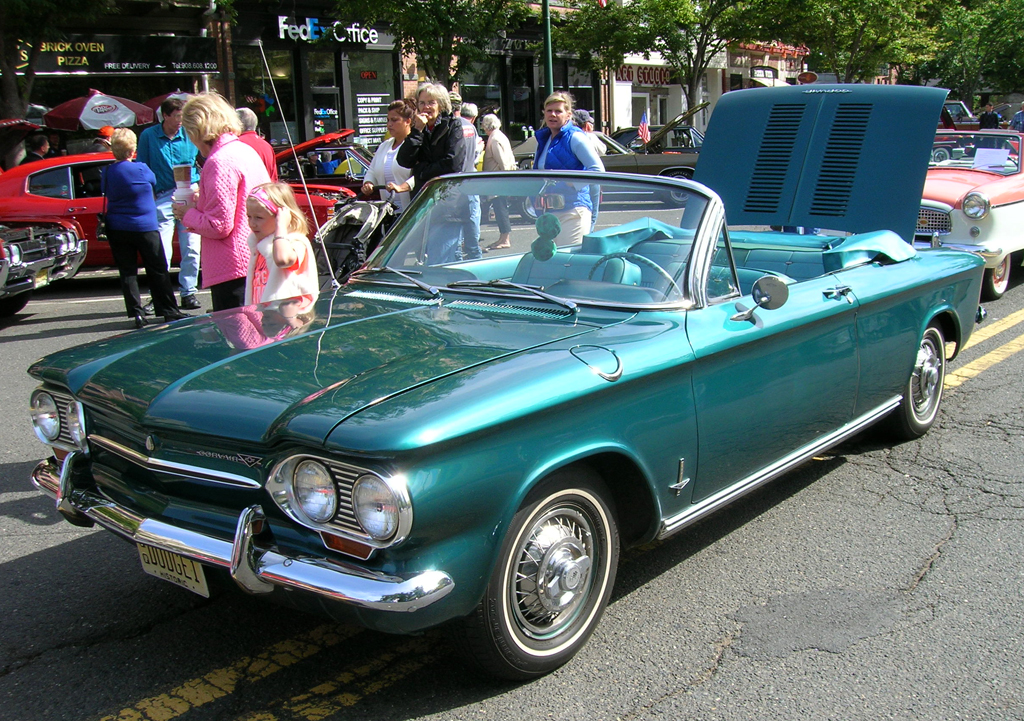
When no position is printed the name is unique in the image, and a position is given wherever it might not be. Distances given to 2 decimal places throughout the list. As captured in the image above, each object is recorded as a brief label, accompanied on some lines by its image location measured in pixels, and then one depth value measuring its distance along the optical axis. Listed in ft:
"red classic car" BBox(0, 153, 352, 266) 35.50
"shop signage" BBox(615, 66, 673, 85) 118.32
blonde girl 15.21
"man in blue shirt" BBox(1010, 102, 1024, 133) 71.67
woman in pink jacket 18.03
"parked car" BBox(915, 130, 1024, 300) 28.68
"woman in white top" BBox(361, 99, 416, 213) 26.58
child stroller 19.08
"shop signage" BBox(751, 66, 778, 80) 142.51
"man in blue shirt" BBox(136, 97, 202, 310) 29.30
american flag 69.95
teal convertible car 8.73
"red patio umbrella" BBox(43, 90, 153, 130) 53.57
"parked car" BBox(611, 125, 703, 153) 60.59
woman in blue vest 22.47
